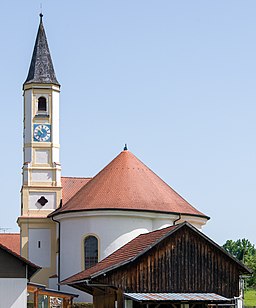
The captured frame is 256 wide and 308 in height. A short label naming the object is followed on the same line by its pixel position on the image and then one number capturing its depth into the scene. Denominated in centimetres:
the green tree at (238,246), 15625
